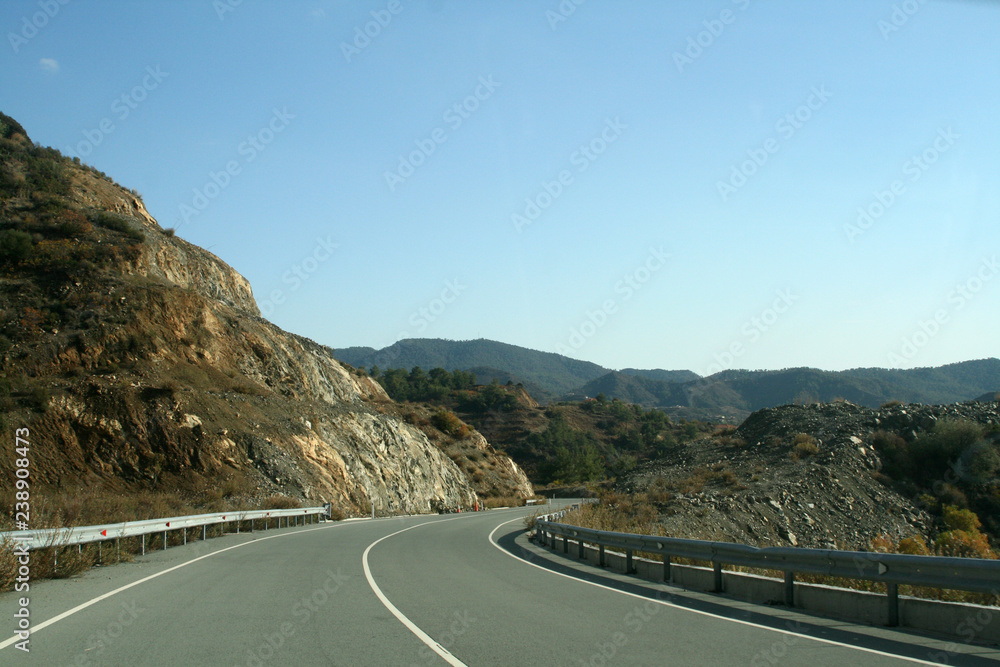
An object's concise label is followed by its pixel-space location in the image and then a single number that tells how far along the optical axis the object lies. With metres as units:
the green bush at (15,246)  39.34
